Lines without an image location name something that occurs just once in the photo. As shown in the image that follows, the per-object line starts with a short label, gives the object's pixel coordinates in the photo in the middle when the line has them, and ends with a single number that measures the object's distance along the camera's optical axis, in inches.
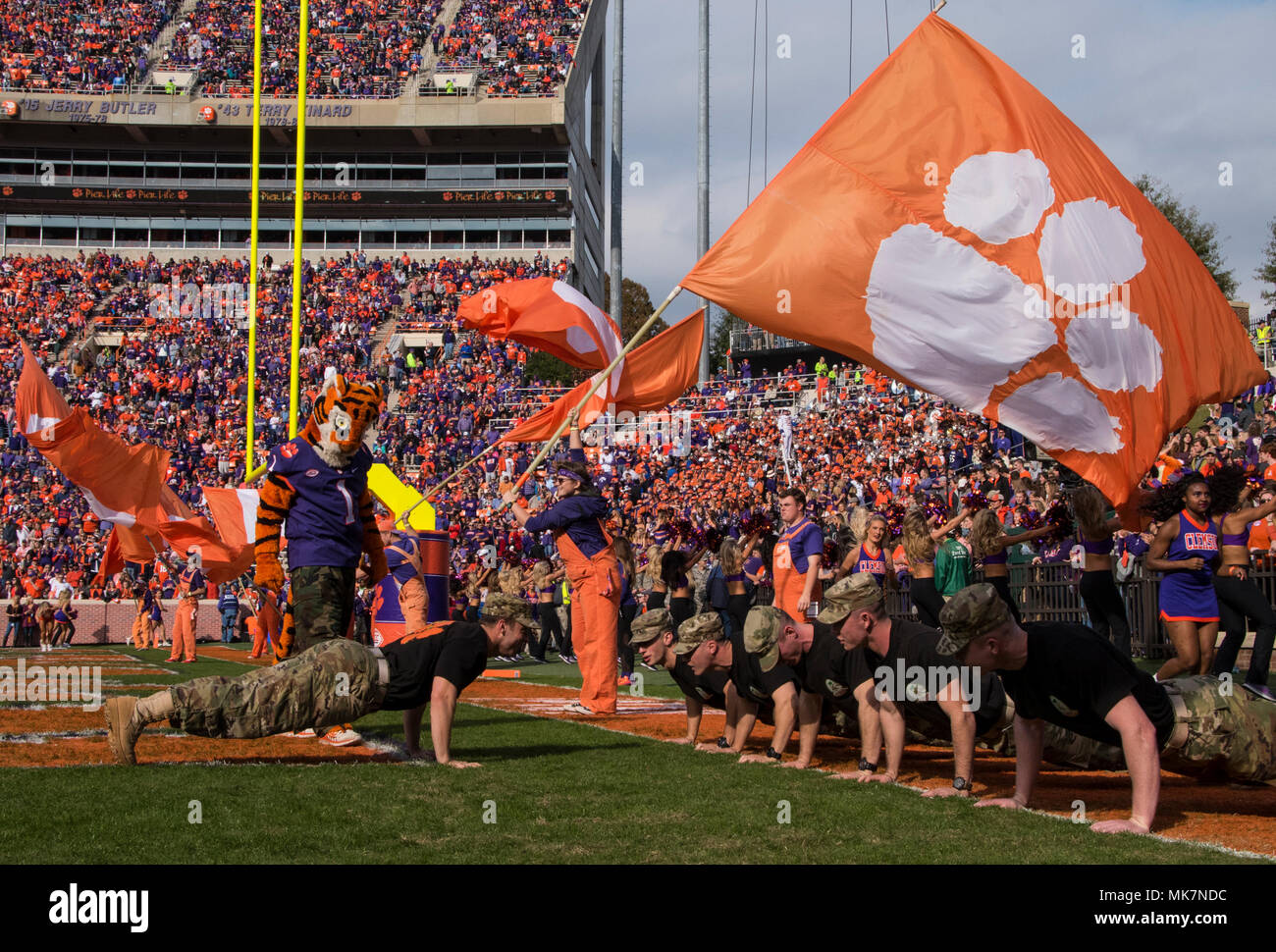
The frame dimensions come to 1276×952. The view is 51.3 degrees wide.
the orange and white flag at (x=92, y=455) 547.5
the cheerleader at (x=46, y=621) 1047.7
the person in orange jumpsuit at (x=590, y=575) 411.2
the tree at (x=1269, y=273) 1844.9
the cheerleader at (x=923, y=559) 446.3
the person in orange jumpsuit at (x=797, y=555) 453.7
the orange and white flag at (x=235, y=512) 600.1
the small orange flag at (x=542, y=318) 522.3
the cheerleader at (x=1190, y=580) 360.8
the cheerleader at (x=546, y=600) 765.3
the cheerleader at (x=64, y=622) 1112.8
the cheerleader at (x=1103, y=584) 379.2
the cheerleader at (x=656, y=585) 654.5
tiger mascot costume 306.5
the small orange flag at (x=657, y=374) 485.1
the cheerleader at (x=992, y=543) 414.9
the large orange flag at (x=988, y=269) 313.4
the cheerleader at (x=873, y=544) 469.7
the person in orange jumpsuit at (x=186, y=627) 809.5
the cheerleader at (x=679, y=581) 571.2
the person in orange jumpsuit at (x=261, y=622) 624.4
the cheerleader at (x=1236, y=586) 375.2
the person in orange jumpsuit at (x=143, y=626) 1073.5
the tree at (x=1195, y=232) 1919.3
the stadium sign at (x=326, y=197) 2455.7
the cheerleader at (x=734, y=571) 525.3
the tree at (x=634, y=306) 3061.0
